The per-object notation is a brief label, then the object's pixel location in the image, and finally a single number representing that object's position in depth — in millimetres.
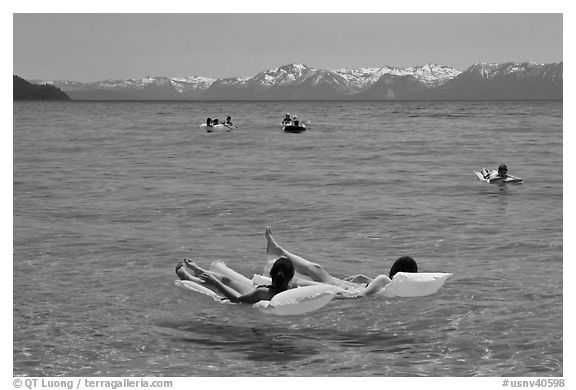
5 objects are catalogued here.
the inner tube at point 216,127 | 60969
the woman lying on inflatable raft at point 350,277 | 14477
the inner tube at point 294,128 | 60538
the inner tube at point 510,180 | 30203
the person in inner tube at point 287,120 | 64562
